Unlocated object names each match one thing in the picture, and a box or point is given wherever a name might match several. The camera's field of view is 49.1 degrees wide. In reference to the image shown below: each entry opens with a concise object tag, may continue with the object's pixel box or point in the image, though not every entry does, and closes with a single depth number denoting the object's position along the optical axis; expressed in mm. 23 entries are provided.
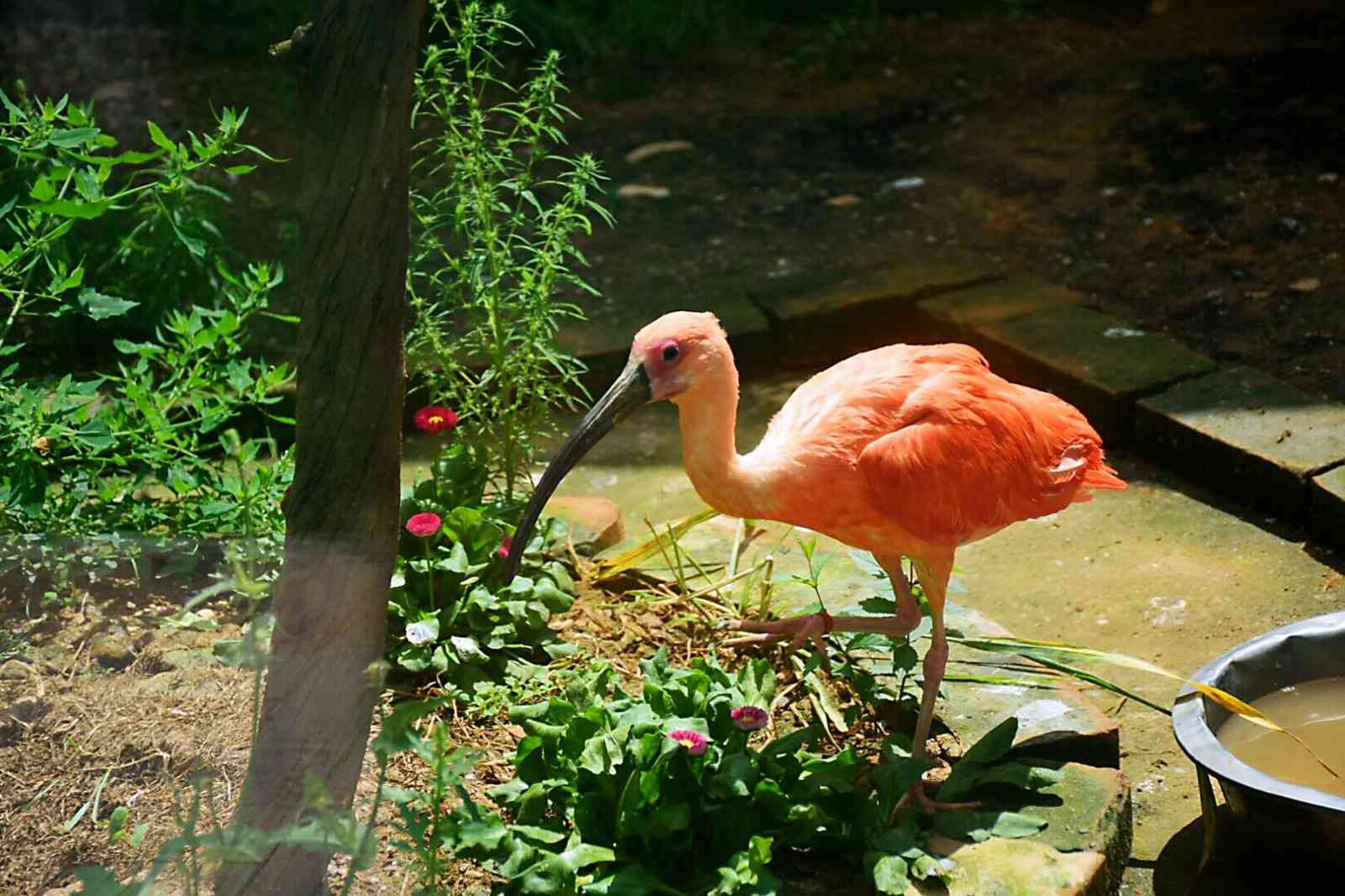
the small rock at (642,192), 7039
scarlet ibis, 3127
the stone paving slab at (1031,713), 3230
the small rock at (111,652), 3318
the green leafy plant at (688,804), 2693
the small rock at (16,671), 3197
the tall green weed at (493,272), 3719
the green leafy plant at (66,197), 3176
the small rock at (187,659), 3305
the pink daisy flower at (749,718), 2854
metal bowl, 2795
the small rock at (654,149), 7505
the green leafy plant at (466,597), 3408
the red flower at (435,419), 3680
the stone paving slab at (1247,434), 4387
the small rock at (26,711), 3070
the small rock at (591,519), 4094
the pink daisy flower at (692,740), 2711
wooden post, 2414
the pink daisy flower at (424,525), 3365
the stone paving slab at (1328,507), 4199
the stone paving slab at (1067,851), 2770
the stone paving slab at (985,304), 5465
